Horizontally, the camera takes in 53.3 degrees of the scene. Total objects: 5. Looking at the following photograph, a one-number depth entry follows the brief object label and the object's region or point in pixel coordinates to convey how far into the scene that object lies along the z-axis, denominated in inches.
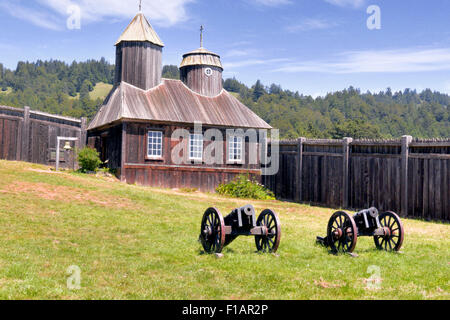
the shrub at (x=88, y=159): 858.1
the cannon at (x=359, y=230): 359.8
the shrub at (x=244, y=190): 874.8
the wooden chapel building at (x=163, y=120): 879.7
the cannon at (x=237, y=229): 341.4
